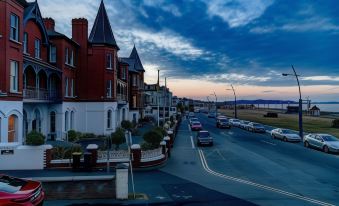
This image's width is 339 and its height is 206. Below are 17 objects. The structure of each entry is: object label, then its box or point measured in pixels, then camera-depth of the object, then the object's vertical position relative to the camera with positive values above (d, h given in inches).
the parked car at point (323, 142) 1114.8 -126.9
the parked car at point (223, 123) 2234.3 -116.2
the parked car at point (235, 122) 2433.3 -123.6
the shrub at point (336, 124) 2017.5 -110.0
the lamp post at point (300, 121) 1534.2 -70.2
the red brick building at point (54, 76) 866.8 +103.9
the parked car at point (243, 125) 2171.3 -127.1
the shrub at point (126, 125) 1669.9 -96.9
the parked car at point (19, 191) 354.3 -93.6
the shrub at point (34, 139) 730.7 -72.6
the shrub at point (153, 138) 931.3 -89.5
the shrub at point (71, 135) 1237.7 -108.5
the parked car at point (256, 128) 1946.5 -129.9
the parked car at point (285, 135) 1459.2 -132.4
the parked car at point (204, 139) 1291.8 -128.8
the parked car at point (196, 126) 2060.2 -126.2
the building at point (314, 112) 4119.1 -80.2
